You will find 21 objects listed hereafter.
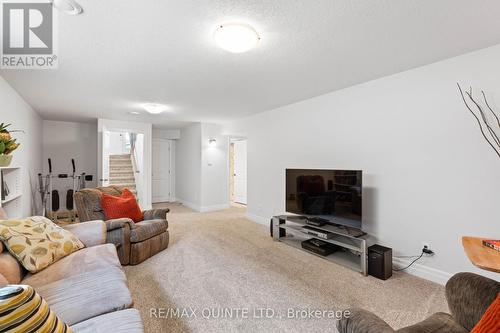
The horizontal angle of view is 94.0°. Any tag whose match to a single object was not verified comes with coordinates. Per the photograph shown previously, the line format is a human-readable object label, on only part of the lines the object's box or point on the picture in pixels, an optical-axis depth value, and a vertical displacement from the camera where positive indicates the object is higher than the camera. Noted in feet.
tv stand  8.69 -3.17
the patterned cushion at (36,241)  5.49 -1.98
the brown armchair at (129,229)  9.08 -2.70
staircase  21.94 -0.63
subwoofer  8.13 -3.45
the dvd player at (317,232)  10.02 -2.99
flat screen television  9.19 -1.31
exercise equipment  16.70 -2.35
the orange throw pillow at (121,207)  10.18 -1.91
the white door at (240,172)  24.21 -0.76
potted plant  6.26 +0.49
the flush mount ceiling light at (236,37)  5.73 +3.23
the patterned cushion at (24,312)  2.13 -1.45
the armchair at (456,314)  3.26 -2.20
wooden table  4.12 -1.76
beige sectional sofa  3.90 -2.59
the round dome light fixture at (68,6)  4.86 +3.41
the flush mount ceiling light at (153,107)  13.05 +3.27
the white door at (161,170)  23.89 -0.56
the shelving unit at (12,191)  7.91 -0.93
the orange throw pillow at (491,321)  2.14 -1.47
